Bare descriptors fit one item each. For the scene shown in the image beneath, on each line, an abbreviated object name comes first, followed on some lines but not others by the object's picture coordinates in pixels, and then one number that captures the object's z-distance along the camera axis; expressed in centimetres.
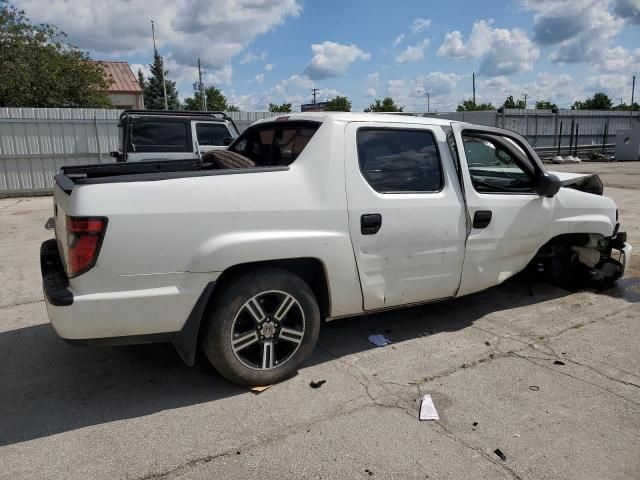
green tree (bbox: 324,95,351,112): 7325
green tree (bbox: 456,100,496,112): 8297
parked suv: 1018
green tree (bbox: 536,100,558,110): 7913
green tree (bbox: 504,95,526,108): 8190
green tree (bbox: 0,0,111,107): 2222
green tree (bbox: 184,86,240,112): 7188
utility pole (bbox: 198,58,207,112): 5141
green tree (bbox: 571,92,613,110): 8082
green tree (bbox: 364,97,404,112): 7841
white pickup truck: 292
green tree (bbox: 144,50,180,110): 5533
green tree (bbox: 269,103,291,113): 7955
